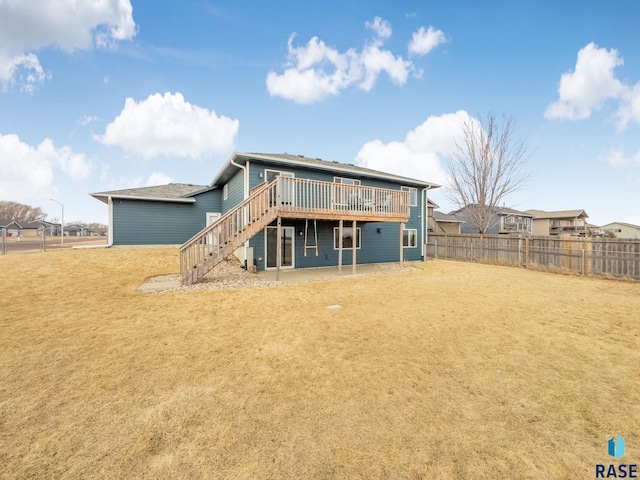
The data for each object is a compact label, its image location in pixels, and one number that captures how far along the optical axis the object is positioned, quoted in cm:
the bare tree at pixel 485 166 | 1822
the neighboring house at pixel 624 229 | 3559
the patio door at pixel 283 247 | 1179
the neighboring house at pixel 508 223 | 3209
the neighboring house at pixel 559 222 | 3619
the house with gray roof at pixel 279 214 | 940
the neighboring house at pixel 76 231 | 6425
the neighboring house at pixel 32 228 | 5535
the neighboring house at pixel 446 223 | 2903
